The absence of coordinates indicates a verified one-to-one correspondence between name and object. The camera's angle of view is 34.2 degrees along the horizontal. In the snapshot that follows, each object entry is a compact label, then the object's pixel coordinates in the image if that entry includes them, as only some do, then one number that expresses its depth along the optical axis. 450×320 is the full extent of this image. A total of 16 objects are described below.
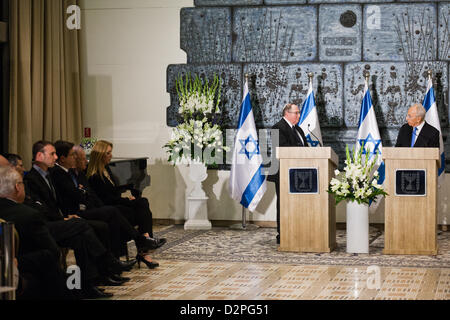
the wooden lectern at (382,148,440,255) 7.66
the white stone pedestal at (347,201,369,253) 7.81
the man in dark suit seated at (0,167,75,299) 4.79
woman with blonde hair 7.18
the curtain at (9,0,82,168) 9.04
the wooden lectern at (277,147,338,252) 7.82
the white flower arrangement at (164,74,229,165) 9.84
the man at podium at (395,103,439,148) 8.46
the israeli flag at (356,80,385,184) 9.73
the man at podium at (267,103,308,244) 8.53
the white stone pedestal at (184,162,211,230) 10.12
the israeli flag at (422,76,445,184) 9.55
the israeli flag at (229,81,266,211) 9.98
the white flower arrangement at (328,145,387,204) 7.72
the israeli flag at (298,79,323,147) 9.80
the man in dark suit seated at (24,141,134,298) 5.80
